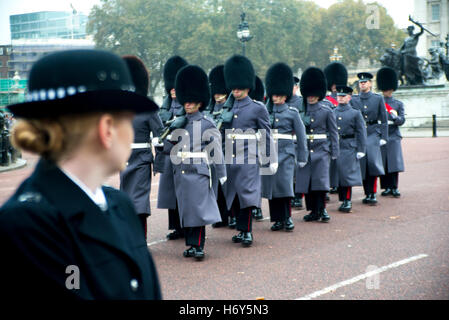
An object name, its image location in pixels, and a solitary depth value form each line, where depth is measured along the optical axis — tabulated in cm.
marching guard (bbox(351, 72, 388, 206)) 1962
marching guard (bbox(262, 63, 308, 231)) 1528
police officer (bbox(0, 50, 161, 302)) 288
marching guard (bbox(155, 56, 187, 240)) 1387
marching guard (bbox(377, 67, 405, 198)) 2077
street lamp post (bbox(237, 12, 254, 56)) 4947
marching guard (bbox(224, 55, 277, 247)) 1378
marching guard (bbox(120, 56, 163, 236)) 1305
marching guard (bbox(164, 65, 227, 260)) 1240
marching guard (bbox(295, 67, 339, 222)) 1662
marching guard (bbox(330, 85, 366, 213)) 1830
